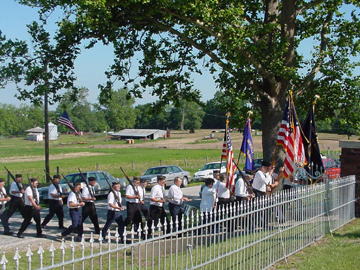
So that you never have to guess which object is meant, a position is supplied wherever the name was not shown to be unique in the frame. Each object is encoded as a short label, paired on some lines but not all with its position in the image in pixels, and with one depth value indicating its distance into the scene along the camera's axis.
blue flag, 14.45
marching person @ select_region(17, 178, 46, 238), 12.55
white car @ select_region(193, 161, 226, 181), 31.11
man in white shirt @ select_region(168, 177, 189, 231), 12.37
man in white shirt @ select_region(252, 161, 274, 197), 12.49
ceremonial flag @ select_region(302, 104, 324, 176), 14.32
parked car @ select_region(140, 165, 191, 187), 27.06
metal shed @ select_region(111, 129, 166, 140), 106.95
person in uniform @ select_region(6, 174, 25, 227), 13.15
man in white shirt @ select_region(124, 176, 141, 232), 12.16
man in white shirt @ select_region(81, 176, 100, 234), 12.43
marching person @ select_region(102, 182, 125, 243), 11.71
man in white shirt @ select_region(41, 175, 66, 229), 13.88
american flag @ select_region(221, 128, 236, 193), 13.39
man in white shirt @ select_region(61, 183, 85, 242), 12.27
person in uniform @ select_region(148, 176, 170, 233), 12.09
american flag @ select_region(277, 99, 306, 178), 12.52
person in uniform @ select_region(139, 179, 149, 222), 12.44
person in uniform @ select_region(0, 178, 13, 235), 12.48
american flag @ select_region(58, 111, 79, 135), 26.92
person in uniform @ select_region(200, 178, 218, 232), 11.88
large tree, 14.26
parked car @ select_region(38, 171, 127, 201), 22.81
